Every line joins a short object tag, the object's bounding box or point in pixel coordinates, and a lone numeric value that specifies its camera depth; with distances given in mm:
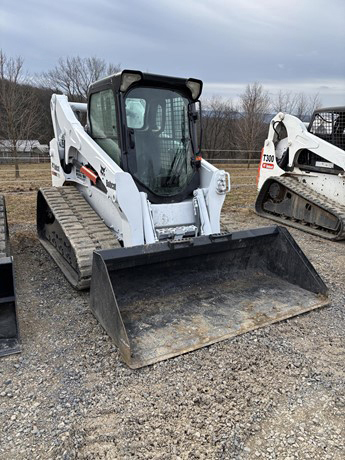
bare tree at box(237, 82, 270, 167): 29794
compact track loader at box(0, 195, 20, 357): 3127
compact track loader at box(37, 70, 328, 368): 3473
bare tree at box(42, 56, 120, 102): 40250
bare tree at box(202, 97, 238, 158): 43750
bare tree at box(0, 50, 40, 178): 17877
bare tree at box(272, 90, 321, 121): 35638
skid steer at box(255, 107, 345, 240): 7227
